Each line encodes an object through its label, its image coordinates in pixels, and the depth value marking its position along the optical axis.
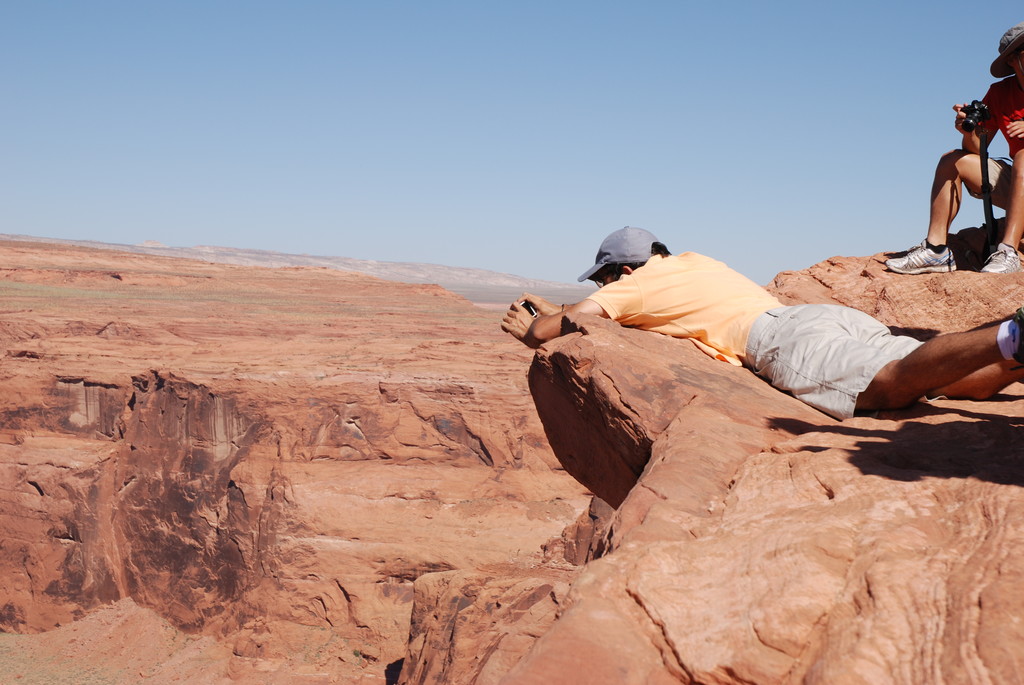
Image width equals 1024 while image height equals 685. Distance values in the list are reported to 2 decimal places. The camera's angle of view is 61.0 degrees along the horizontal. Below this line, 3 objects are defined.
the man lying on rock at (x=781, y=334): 3.38
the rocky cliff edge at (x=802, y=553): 1.99
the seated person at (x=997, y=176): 5.45
